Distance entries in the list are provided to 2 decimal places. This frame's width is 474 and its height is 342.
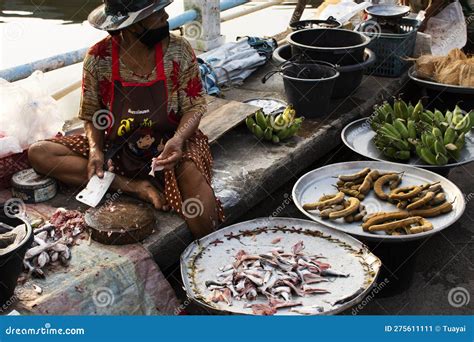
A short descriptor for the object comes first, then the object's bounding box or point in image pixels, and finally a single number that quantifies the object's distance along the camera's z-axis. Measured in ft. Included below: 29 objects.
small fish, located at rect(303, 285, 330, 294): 11.24
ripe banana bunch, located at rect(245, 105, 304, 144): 16.46
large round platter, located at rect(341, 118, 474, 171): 15.51
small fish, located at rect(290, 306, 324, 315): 10.63
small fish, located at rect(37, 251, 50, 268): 11.16
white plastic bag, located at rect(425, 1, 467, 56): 24.20
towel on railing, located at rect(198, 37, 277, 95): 19.40
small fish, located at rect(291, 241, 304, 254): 12.41
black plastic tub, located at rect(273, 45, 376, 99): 18.54
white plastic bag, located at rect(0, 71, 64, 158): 14.15
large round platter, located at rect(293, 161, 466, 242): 12.64
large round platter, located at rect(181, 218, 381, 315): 10.98
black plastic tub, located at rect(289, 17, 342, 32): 21.86
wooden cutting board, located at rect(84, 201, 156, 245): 11.97
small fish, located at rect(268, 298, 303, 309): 10.85
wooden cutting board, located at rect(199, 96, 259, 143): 15.99
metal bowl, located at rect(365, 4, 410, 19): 21.48
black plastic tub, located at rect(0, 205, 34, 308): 9.64
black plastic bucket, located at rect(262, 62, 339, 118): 17.06
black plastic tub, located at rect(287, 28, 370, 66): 18.30
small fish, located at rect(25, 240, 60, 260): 11.25
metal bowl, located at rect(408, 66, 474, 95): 19.52
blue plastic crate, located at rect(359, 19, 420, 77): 20.98
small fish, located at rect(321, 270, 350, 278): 11.71
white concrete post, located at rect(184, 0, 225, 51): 22.94
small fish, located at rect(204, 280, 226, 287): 11.50
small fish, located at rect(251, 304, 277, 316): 10.61
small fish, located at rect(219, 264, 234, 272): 11.88
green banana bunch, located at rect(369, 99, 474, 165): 15.48
